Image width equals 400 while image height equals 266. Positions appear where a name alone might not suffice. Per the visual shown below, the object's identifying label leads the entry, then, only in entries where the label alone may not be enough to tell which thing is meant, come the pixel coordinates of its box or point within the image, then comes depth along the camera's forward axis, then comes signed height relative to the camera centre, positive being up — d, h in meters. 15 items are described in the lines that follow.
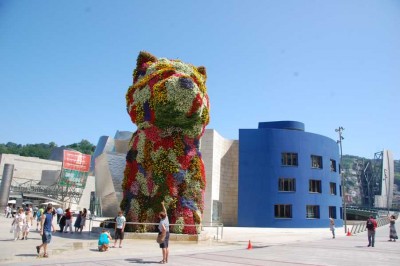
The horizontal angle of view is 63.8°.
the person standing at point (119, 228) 12.93 -1.17
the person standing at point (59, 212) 21.57 -1.09
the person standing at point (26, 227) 14.31 -1.44
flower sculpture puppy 15.80 +2.74
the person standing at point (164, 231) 9.67 -0.92
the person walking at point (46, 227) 10.15 -1.03
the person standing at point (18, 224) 14.01 -1.30
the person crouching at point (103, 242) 11.80 -1.61
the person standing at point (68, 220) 18.57 -1.36
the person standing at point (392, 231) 19.05 -1.16
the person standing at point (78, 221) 18.95 -1.43
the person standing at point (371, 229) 16.34 -0.92
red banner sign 61.72 +6.75
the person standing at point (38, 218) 20.48 -1.58
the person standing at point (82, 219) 18.78 -1.29
